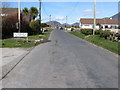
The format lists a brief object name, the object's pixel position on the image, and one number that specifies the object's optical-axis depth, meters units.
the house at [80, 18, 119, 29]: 117.07
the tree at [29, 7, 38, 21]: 75.59
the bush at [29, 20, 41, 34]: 47.24
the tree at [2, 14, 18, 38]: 33.22
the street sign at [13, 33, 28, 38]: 25.52
